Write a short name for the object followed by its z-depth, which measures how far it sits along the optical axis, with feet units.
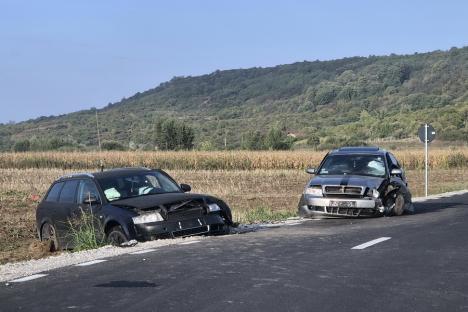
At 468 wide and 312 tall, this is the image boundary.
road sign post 91.76
